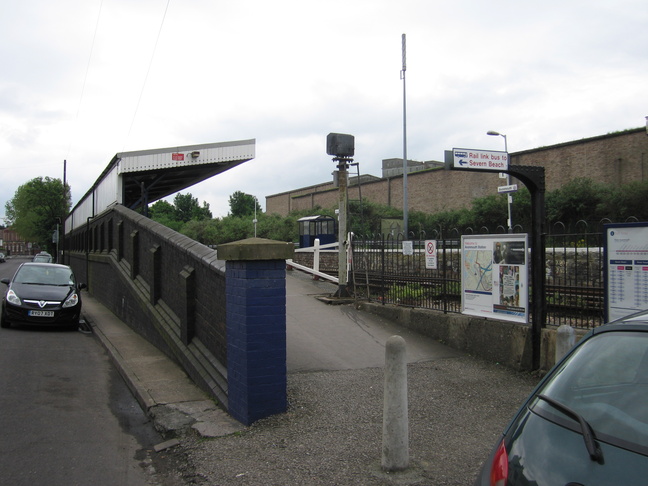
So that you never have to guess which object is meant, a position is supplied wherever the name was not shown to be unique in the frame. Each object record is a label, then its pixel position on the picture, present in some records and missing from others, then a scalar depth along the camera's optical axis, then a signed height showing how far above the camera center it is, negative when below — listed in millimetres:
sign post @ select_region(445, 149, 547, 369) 7176 +175
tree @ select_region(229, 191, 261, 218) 105812 +6623
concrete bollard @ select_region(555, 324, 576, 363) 5930 -1081
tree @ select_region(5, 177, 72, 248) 80625 +4894
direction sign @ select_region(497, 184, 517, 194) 18522 +1539
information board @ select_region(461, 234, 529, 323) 7703 -592
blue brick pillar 5531 -884
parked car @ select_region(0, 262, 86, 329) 12531 -1364
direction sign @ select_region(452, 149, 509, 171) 6926 +958
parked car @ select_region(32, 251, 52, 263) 46331 -1525
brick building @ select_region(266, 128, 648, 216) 29688 +4148
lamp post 28816 +5213
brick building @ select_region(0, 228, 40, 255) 152625 -996
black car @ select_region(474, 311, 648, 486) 1988 -737
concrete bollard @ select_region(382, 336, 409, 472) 4355 -1369
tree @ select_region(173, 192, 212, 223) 102000 +5651
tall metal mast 32469 +6049
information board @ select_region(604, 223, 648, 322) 5852 -361
